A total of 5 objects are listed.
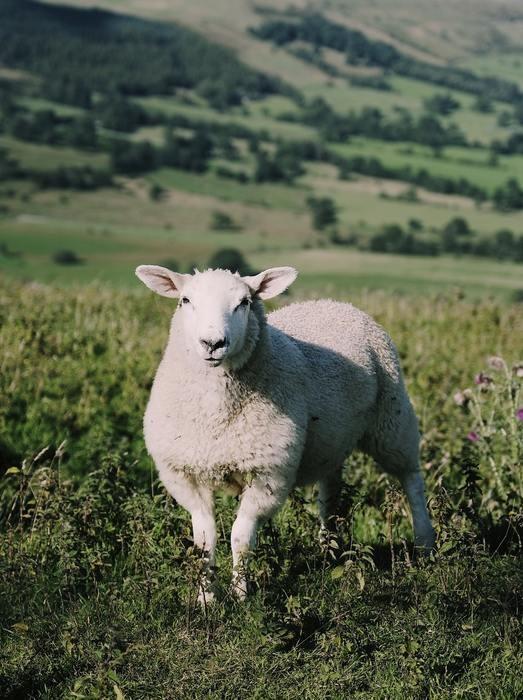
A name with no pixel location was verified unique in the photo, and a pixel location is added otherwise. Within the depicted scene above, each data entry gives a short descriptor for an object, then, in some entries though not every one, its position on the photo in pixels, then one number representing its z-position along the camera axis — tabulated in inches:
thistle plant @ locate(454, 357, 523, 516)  272.2
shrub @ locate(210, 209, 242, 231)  3368.6
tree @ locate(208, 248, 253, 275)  2097.7
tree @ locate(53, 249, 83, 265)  2196.1
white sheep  207.3
